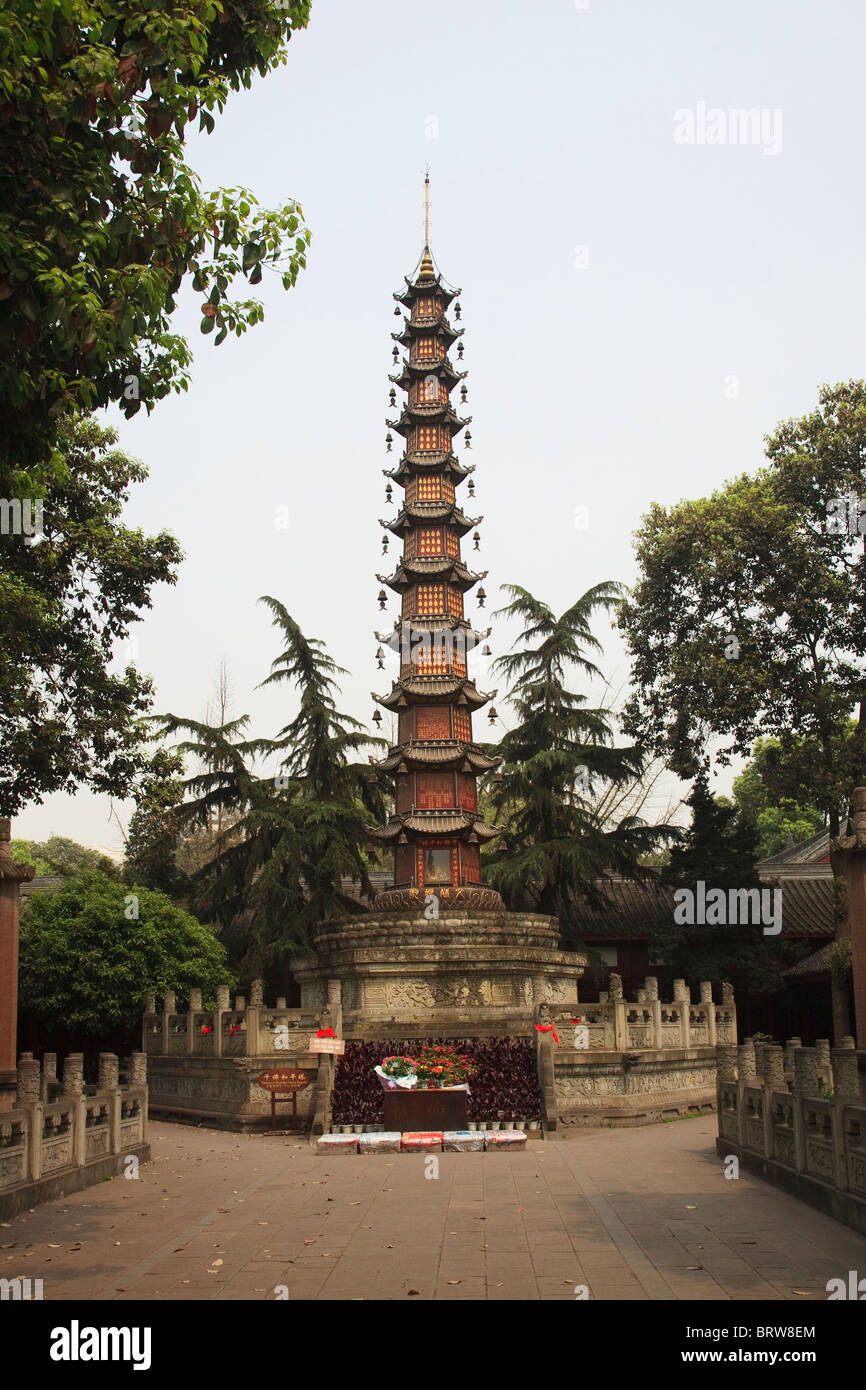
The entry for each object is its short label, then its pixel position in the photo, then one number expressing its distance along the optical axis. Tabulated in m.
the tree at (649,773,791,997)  31.11
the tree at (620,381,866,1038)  28.69
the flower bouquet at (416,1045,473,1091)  18.22
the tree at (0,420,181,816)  21.56
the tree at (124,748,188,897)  32.81
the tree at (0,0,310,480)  7.64
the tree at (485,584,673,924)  32.72
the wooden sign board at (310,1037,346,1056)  19.03
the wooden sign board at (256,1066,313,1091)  19.56
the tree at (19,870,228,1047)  25.72
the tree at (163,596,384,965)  32.16
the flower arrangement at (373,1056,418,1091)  18.03
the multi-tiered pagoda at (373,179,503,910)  31.00
